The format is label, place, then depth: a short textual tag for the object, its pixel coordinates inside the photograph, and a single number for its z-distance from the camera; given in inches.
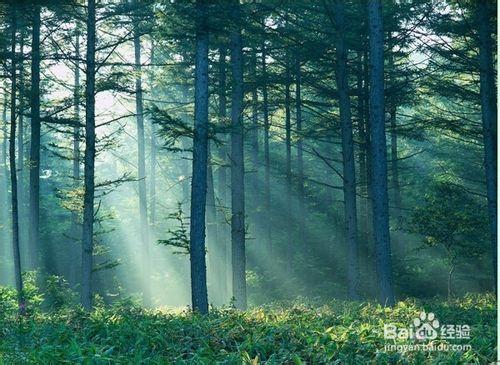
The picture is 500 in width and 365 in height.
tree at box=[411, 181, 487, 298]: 781.3
